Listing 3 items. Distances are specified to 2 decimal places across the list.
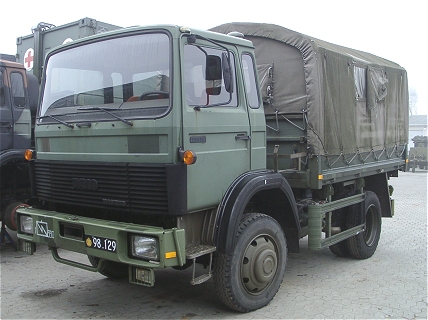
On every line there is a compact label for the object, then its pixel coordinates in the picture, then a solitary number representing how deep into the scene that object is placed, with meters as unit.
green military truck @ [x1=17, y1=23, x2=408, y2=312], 3.97
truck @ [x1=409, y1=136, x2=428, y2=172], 27.89
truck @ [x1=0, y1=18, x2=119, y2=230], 7.29
